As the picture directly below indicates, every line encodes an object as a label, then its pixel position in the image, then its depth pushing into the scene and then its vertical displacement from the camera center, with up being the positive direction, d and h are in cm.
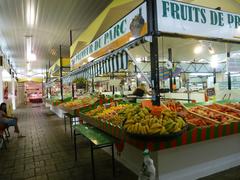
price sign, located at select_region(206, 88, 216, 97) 534 -21
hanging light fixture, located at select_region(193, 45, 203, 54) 836 +163
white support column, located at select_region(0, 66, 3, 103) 827 +8
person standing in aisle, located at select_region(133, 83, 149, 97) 801 -25
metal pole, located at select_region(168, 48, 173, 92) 860 +141
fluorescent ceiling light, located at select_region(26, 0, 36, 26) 590 +258
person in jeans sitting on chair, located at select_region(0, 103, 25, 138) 589 -98
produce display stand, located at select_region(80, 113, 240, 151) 262 -79
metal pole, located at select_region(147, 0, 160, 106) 308 +69
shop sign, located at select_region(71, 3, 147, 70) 332 +116
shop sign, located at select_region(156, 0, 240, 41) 318 +119
